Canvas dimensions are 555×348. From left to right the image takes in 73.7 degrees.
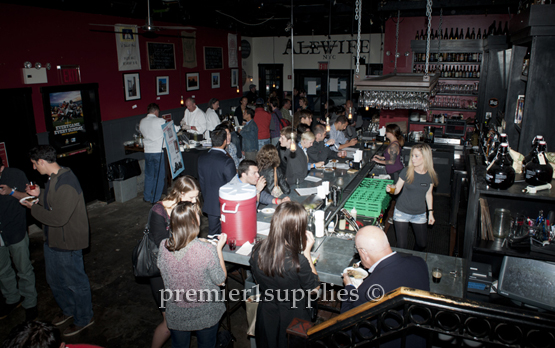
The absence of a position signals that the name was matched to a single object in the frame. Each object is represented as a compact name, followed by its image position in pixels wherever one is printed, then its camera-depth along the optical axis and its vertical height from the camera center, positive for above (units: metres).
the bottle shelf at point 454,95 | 8.83 -0.16
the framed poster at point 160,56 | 8.80 +0.86
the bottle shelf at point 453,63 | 8.80 +0.61
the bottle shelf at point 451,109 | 8.90 -0.49
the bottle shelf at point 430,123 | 8.98 -0.83
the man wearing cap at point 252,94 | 13.46 -0.14
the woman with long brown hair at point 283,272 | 2.53 -1.23
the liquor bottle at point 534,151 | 2.81 -0.48
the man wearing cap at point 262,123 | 8.48 -0.74
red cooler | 3.07 -1.00
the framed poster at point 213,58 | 11.12 +0.99
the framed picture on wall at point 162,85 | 9.12 +0.15
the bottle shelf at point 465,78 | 8.90 +0.24
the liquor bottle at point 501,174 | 2.67 -0.61
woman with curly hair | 4.49 -0.94
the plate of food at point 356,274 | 2.76 -1.39
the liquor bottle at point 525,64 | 3.68 +0.25
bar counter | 2.95 -1.44
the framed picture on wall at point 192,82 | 10.38 +0.25
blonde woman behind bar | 4.43 -1.22
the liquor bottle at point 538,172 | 2.62 -0.59
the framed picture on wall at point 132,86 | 8.12 +0.11
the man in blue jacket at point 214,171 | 4.29 -0.92
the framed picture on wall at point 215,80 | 11.62 +0.33
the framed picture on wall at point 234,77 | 12.79 +0.45
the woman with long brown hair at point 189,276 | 2.55 -1.28
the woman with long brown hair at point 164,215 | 3.06 -1.01
